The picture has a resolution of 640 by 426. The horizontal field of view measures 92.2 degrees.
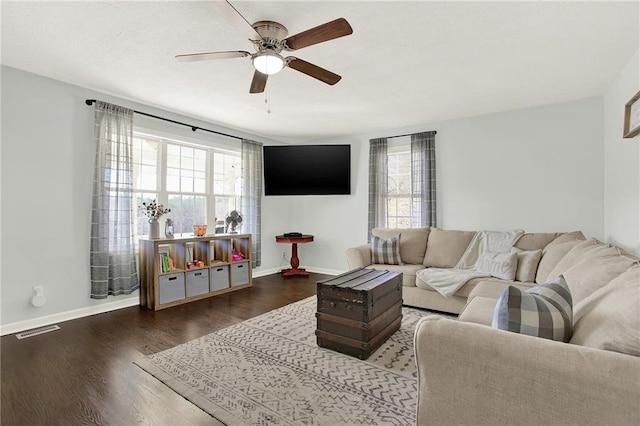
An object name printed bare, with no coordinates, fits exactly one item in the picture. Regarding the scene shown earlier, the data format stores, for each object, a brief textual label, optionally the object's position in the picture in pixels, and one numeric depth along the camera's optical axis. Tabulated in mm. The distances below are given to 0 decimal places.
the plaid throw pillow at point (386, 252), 4008
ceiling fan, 1825
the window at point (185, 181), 3918
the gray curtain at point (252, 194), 5023
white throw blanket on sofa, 3180
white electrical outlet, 2979
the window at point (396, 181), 4617
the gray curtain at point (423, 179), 4480
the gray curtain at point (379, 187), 4945
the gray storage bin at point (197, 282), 3865
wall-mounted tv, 5141
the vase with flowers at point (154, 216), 3689
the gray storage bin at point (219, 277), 4145
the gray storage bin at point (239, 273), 4434
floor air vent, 2775
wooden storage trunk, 2340
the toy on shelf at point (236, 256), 4523
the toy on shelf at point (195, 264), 3967
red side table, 5266
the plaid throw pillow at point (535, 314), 1176
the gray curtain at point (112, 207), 3355
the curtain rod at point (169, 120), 3330
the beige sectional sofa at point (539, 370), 917
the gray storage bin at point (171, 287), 3584
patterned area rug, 1714
